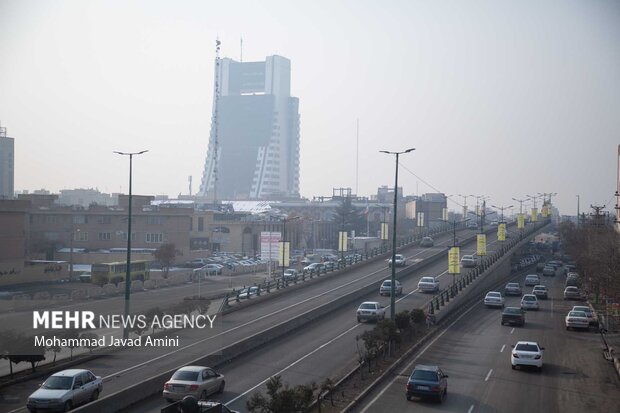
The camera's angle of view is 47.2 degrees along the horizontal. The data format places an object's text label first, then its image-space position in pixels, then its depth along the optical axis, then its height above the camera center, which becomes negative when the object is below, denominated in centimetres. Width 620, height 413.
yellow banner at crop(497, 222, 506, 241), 8244 -180
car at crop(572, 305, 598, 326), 4141 -578
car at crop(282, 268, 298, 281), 5131 -486
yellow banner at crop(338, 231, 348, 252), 7122 -272
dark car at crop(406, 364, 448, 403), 2273 -544
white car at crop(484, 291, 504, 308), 4916 -584
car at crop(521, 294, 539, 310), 4959 -599
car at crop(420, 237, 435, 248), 8882 -337
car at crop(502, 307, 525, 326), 4153 -584
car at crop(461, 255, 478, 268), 7050 -453
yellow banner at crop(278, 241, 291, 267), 5722 -312
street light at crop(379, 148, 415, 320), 3525 -357
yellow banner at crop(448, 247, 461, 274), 4978 -309
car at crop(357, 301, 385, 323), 3953 -549
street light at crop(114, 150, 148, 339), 3152 -349
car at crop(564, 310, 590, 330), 4072 -589
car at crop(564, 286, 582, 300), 5744 -610
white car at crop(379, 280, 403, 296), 5025 -525
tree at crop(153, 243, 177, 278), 7656 -487
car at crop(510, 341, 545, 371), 2836 -557
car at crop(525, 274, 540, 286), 6856 -607
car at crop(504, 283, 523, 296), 5916 -607
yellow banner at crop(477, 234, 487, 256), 6349 -247
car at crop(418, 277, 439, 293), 5269 -521
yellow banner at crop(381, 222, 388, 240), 8590 -196
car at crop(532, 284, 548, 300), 5753 -608
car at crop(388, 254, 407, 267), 6744 -452
